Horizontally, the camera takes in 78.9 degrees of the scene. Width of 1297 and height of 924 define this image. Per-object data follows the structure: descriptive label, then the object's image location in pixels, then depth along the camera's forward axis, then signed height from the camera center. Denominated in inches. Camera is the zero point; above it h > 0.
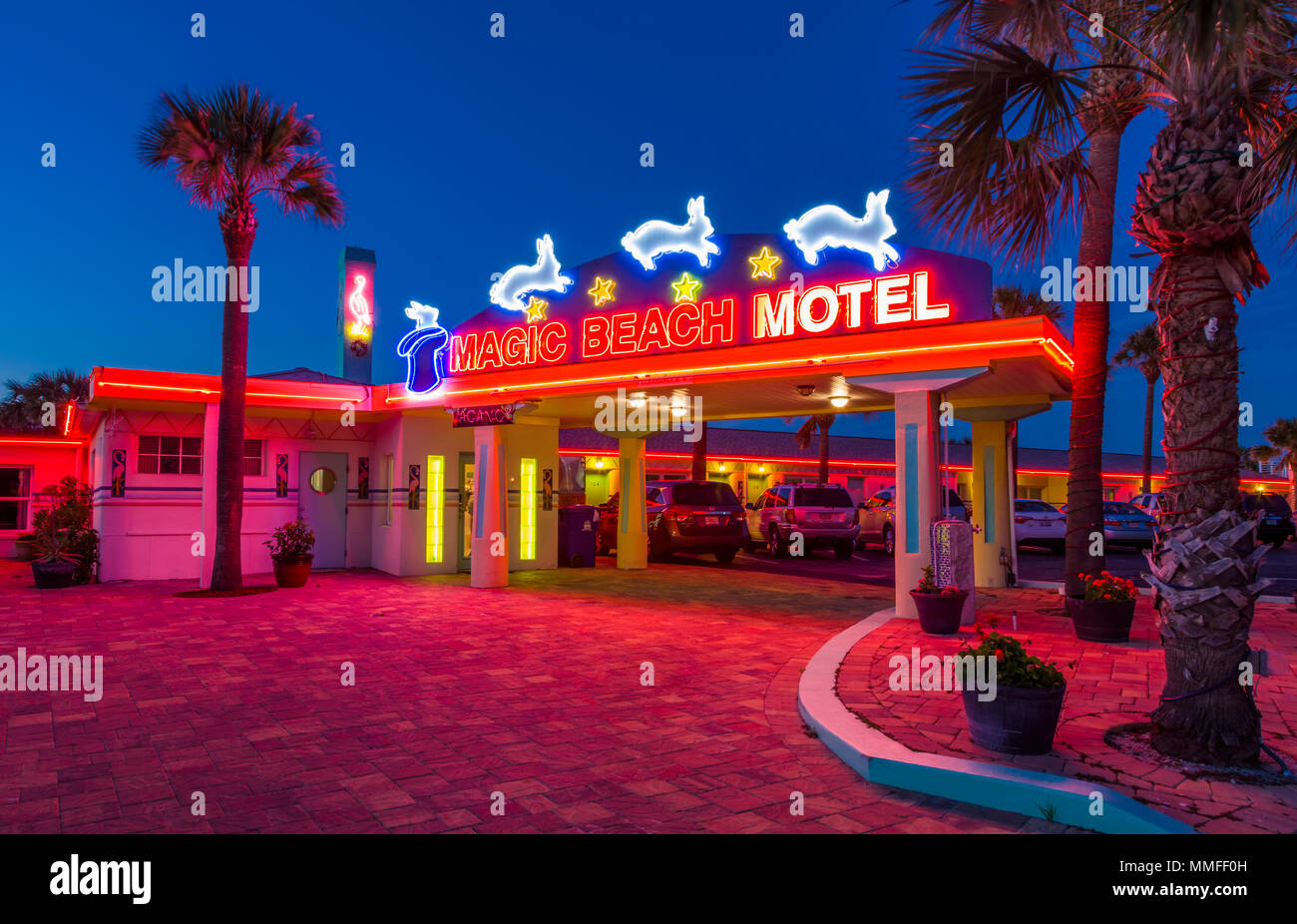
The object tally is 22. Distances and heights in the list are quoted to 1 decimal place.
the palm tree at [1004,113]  219.0 +111.1
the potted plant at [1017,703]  183.2 -48.1
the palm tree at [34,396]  1524.4 +196.0
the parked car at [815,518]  775.1 -21.4
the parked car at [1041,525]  887.1 -30.1
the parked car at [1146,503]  926.4 -4.9
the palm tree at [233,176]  467.2 +198.6
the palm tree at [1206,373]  180.4 +30.2
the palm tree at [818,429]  1141.7 +102.5
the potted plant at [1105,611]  326.3 -46.7
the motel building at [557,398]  378.6 +62.2
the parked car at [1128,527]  876.0 -31.4
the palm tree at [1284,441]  2201.0 +166.4
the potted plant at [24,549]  689.6 -52.6
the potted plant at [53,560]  527.2 -45.8
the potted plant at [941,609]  345.7 -49.0
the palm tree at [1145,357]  1379.2 +251.2
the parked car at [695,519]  712.4 -21.3
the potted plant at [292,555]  520.1 -40.4
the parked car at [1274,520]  1047.6 -27.0
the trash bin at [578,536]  679.1 -34.8
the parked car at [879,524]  878.4 -29.7
